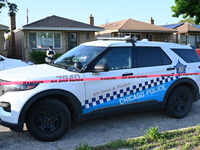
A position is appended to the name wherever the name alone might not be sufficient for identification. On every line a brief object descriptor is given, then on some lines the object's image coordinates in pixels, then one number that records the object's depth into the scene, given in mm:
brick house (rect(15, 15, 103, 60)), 20984
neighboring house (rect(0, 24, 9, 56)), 20231
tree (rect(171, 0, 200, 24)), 21780
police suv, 4098
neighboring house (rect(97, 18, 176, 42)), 25691
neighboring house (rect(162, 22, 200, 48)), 31234
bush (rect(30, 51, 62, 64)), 20359
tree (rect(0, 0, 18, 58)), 24728
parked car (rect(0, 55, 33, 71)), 10148
